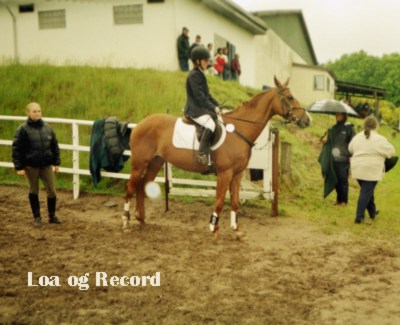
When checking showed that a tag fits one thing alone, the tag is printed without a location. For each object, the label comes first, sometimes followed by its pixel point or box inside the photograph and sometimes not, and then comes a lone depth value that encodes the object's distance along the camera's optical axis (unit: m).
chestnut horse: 6.12
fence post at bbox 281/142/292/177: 9.04
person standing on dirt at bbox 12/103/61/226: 6.14
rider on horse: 5.87
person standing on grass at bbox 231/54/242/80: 19.40
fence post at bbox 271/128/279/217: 7.42
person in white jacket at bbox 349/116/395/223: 6.96
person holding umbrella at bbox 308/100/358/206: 8.38
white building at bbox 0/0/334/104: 15.50
